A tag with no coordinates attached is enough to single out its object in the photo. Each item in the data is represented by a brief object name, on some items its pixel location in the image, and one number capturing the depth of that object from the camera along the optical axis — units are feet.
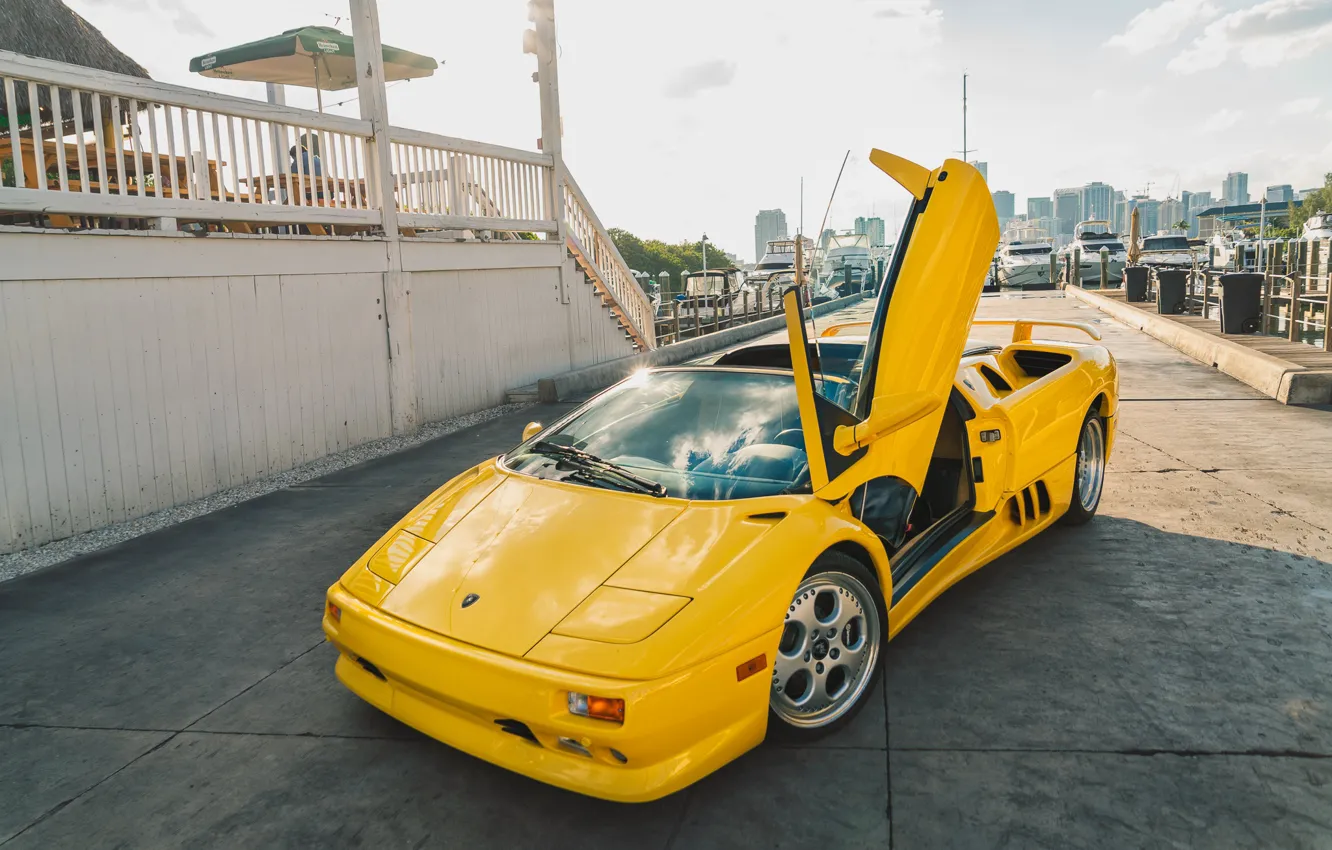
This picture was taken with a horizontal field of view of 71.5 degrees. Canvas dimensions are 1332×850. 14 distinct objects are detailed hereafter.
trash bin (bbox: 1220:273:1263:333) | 45.47
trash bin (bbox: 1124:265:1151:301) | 70.13
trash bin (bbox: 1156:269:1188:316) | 58.70
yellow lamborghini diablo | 8.42
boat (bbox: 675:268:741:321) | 74.33
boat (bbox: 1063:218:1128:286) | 102.85
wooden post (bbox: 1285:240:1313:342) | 40.63
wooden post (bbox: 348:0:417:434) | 29.27
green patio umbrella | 34.68
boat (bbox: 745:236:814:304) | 91.43
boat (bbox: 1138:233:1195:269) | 102.68
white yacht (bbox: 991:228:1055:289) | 111.04
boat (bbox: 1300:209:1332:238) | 115.75
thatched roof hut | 25.46
